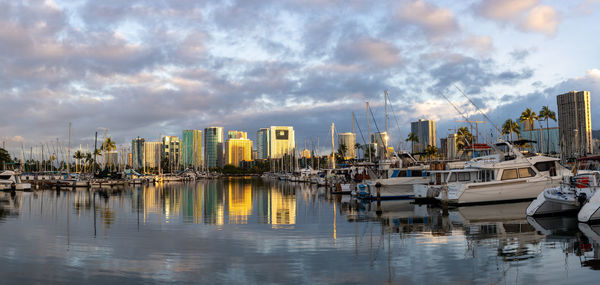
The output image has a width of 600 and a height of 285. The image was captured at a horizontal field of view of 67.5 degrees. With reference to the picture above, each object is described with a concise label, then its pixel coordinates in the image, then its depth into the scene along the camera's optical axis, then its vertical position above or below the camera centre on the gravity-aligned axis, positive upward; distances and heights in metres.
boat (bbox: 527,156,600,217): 23.91 -2.28
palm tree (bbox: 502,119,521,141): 89.62 +5.88
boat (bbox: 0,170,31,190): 64.62 -2.54
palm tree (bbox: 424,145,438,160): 112.57 +1.95
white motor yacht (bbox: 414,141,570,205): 31.94 -1.74
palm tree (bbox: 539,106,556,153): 81.50 +7.59
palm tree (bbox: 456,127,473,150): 100.94 +5.27
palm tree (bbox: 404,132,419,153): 119.24 +5.32
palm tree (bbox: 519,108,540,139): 81.56 +7.38
